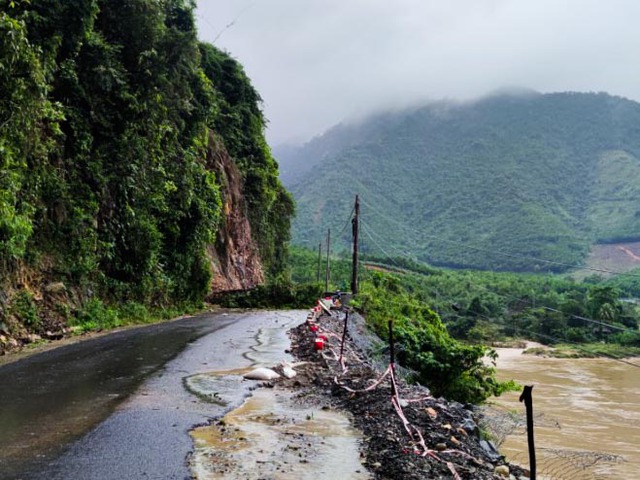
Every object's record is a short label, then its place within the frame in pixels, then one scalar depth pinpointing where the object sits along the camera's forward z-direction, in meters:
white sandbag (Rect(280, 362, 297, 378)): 10.27
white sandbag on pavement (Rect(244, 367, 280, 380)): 10.00
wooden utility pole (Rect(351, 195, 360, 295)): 27.28
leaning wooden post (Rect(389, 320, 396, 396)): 7.62
